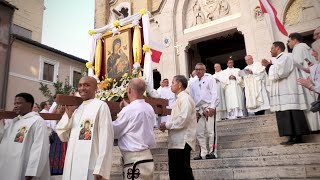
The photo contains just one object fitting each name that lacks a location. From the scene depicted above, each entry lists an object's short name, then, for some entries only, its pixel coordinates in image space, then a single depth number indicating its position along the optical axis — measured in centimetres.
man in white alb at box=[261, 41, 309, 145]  492
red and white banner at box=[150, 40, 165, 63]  1078
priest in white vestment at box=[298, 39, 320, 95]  347
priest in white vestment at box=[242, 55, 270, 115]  827
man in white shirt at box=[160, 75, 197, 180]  400
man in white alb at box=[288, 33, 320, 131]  503
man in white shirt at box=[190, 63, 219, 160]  539
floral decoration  608
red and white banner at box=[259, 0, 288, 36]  937
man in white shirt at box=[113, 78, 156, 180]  298
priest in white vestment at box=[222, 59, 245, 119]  877
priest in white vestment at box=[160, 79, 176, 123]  966
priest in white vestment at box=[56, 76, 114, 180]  282
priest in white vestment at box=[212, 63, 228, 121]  895
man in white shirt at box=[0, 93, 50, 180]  367
